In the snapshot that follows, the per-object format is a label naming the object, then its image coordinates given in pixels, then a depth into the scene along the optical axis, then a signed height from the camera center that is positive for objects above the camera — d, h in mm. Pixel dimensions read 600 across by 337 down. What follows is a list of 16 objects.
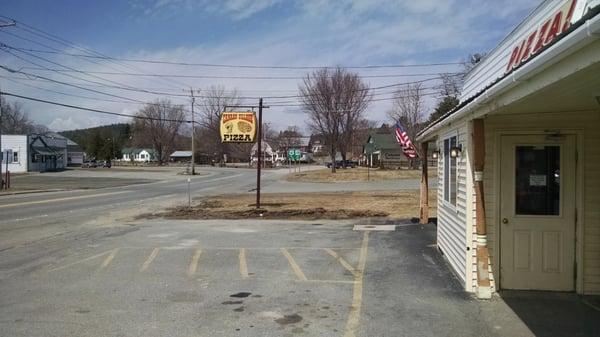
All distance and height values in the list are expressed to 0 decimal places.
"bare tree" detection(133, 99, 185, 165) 111062 +6715
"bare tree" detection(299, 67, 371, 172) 63656 +6150
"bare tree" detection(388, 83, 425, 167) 72062 +5603
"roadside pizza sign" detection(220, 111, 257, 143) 25000 +1403
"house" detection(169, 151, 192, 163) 162900 +592
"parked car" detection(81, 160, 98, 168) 107400 -1108
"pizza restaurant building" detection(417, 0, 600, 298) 7395 -530
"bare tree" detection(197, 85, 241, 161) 101575 +4872
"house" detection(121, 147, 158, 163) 163625 +1308
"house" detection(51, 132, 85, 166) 112138 +773
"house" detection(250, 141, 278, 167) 128325 +689
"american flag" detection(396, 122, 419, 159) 31156 +997
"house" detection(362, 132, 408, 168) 91875 +1324
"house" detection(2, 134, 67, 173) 72250 +885
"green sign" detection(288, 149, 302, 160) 109125 +659
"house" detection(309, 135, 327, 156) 171688 +2386
